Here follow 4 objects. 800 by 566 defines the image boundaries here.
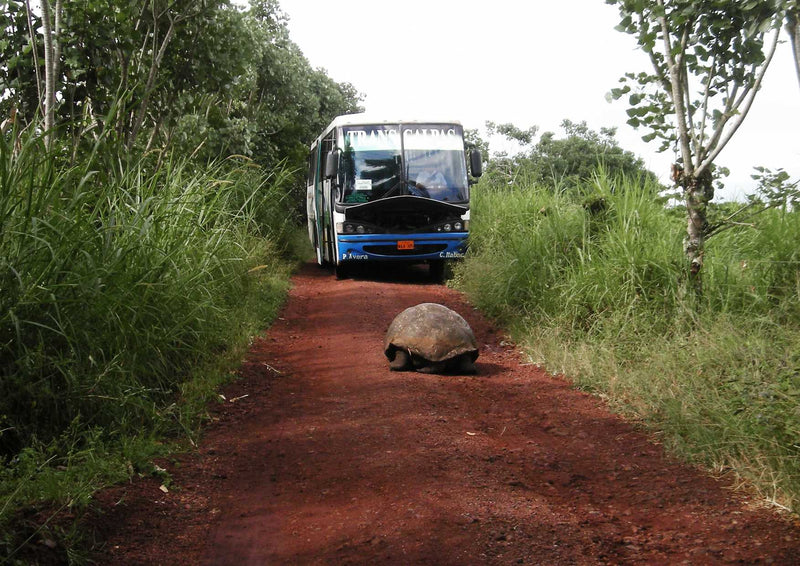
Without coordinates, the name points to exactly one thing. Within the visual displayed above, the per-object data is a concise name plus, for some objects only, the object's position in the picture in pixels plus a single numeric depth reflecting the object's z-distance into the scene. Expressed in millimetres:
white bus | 12805
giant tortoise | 6668
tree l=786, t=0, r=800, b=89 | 5696
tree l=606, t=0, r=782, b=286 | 6219
